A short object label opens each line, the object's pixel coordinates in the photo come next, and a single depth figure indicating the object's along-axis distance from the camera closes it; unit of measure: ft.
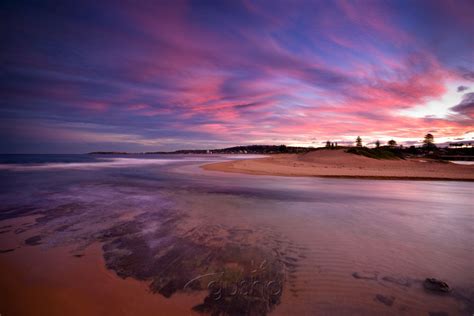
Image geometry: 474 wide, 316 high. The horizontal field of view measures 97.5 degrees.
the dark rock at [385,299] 8.16
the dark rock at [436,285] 8.78
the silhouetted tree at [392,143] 232.12
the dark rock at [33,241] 13.88
